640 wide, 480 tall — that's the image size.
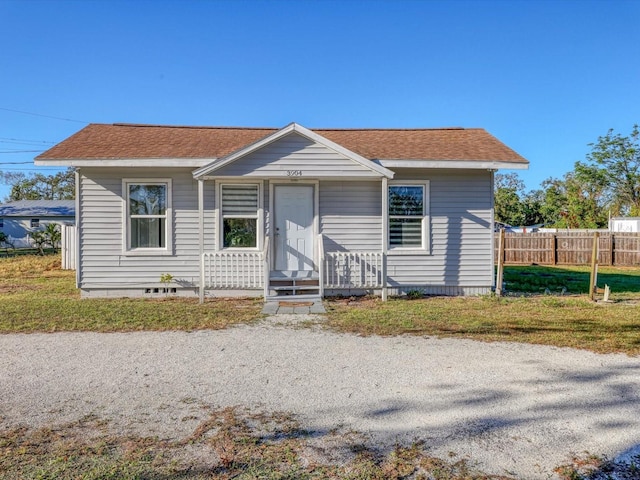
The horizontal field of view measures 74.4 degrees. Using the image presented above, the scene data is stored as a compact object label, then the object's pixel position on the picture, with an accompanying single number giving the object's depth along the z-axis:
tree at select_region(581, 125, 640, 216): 35.12
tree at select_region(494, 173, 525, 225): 38.91
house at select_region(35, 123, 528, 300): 8.84
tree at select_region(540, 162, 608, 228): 32.66
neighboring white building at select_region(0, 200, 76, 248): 31.47
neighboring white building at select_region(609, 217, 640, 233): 26.26
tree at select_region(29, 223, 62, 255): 21.45
